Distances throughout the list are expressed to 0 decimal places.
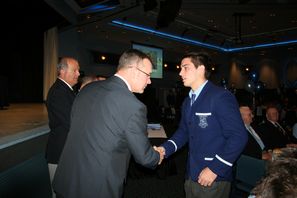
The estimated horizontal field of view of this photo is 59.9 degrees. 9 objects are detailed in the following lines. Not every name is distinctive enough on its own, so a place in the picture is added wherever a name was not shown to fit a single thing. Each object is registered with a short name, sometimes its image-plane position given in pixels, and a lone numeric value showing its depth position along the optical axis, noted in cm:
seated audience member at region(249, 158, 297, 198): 82
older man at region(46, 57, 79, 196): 251
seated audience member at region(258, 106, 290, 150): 368
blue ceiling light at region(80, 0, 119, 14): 882
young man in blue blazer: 167
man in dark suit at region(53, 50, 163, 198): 149
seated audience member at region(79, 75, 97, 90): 405
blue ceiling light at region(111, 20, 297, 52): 1170
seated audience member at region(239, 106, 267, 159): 302
